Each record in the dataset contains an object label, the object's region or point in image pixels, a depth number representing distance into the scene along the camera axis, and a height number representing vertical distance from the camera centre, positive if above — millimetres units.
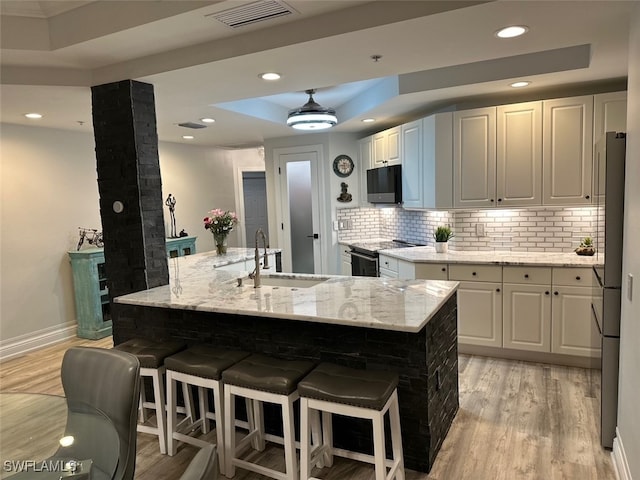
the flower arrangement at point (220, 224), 4652 -189
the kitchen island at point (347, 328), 2264 -758
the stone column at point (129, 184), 2998 +186
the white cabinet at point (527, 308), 3568 -973
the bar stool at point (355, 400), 1917 -918
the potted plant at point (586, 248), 3703 -490
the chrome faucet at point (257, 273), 2938 -471
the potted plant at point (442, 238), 4234 -401
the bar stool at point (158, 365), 2553 -933
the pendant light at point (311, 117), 3918 +798
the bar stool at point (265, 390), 2123 -940
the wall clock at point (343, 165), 5758 +497
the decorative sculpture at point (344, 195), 5797 +92
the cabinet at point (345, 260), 5598 -786
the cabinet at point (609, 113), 3396 +633
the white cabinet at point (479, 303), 3734 -954
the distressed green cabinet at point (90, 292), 4820 -920
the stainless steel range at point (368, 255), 4836 -641
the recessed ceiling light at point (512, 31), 2209 +870
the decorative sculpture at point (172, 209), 6102 -6
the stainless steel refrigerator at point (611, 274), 2250 -452
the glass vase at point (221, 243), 4746 -407
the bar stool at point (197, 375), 2365 -946
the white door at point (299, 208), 5926 -69
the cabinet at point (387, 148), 4758 +616
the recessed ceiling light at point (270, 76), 2874 +883
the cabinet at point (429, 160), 4051 +382
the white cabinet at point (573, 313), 3434 -984
